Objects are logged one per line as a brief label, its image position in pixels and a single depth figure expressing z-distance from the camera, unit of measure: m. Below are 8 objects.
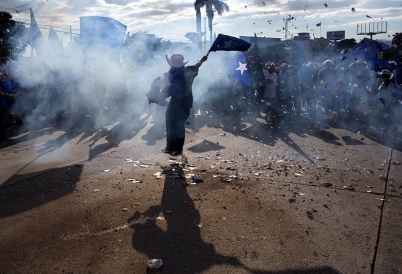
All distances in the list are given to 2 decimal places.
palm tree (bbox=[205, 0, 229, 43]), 39.26
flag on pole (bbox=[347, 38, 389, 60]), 13.09
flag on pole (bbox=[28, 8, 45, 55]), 13.81
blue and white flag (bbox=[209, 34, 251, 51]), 7.84
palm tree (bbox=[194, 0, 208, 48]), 38.47
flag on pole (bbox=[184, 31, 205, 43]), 21.81
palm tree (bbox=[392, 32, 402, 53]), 41.97
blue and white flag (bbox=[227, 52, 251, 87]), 12.66
